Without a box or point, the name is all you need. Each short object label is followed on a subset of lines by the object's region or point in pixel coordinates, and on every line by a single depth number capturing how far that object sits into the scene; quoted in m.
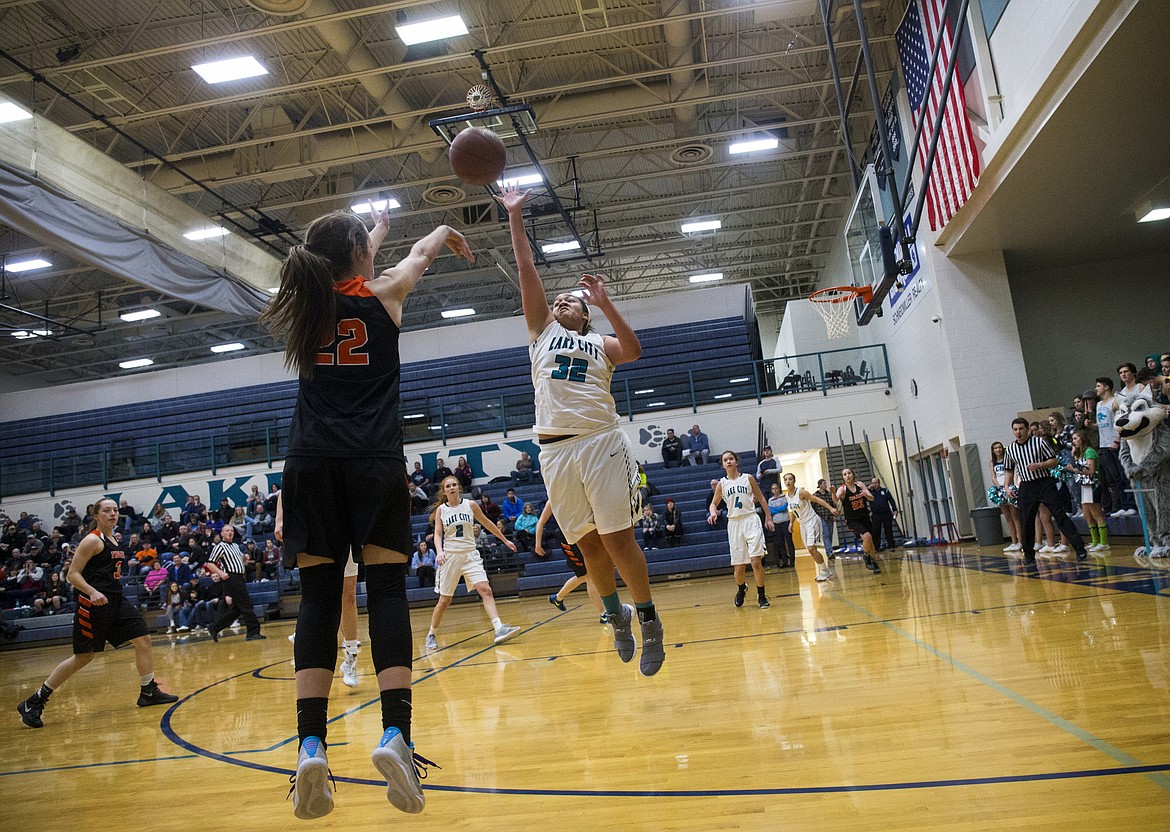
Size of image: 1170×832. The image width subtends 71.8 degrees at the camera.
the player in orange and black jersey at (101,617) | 5.94
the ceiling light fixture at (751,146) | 17.47
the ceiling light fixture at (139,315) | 23.27
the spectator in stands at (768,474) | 14.16
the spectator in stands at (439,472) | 18.69
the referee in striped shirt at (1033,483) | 9.17
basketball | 3.99
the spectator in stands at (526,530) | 15.49
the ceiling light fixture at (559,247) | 20.97
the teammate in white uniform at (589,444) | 3.69
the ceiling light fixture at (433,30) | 11.99
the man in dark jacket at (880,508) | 13.29
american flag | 12.15
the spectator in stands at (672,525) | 15.34
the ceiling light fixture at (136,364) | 28.97
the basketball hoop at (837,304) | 14.42
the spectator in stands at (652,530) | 15.39
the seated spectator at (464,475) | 18.70
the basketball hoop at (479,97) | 13.78
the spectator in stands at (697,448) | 18.73
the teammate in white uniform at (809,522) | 11.31
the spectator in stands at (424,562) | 15.27
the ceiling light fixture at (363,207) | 17.95
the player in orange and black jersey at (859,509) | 11.19
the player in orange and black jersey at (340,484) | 2.27
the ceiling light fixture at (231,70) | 12.79
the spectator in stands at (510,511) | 16.33
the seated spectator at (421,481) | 18.66
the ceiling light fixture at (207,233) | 15.27
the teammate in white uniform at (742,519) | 8.85
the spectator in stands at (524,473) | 18.62
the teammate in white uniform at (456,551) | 8.06
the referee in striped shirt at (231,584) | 11.72
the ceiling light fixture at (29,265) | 19.30
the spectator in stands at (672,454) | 18.67
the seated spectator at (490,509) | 16.52
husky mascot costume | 7.52
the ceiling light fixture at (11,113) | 11.28
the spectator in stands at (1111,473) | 8.80
